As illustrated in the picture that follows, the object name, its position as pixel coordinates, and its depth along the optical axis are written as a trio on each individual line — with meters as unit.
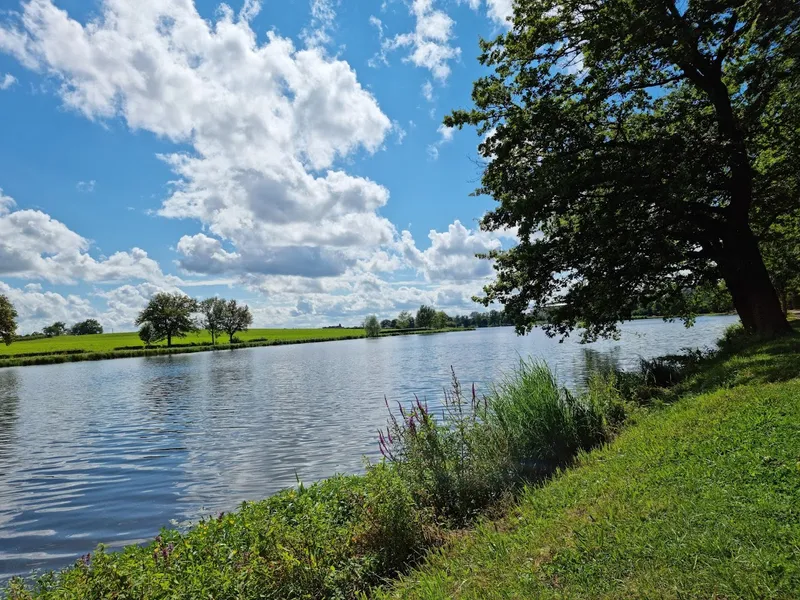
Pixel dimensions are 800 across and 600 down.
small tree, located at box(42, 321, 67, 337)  169.16
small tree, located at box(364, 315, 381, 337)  173.38
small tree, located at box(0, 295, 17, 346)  71.75
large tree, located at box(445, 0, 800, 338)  15.50
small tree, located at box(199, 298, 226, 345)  131.60
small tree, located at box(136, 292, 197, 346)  116.31
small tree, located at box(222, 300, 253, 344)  135.25
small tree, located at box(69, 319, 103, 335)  185.62
